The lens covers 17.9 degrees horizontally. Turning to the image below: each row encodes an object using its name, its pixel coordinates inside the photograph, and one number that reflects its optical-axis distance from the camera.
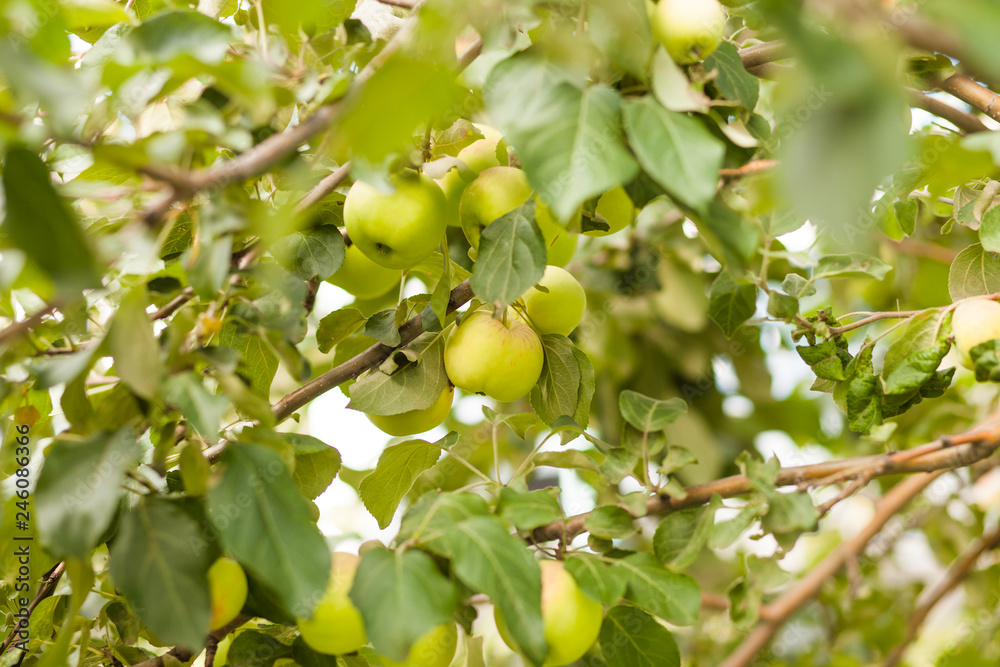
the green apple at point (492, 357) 1.79
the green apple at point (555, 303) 1.84
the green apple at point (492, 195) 1.77
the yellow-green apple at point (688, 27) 1.69
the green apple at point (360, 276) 1.86
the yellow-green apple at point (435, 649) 1.73
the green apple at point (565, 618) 1.72
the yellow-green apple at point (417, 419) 1.84
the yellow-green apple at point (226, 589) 1.70
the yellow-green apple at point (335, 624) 1.72
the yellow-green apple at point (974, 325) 1.76
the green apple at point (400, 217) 1.77
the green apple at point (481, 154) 1.85
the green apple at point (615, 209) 1.79
